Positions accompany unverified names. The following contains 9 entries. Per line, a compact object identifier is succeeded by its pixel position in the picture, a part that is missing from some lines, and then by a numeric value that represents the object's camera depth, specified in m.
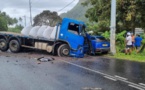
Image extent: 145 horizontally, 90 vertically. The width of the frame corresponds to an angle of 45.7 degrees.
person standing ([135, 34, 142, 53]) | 13.26
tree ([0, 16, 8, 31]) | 46.62
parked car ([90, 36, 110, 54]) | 12.16
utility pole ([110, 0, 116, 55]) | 12.56
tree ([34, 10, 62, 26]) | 34.61
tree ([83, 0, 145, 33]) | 13.86
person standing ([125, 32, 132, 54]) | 12.47
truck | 11.58
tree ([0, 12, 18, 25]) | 60.09
